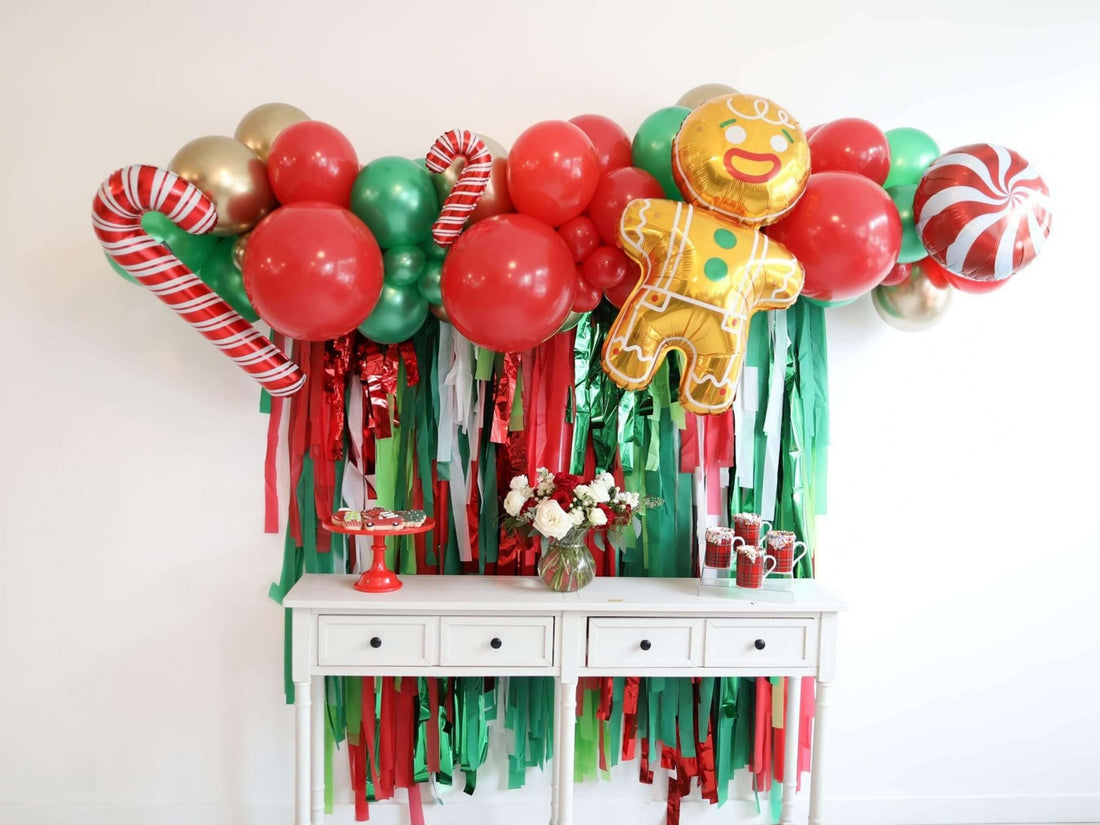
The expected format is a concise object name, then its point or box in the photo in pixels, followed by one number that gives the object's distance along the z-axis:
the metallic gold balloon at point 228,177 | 1.87
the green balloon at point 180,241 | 1.88
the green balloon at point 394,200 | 1.89
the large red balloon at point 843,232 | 1.90
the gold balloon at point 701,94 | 2.16
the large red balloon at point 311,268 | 1.78
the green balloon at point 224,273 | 2.01
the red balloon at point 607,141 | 2.07
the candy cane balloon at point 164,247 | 1.76
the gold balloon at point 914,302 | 2.21
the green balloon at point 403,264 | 1.95
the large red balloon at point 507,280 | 1.81
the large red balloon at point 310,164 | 1.88
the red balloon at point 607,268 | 2.00
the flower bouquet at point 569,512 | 2.14
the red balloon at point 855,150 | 2.04
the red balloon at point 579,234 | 1.98
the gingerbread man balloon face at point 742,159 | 1.82
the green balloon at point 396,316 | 2.01
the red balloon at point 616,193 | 1.94
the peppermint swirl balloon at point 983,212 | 1.92
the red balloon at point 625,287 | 2.05
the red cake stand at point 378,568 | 2.11
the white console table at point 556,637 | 2.08
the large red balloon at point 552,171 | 1.86
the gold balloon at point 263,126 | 2.01
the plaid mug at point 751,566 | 2.23
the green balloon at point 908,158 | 2.11
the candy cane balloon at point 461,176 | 1.87
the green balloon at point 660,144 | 2.03
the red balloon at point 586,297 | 2.04
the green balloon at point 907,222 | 2.04
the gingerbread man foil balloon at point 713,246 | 1.83
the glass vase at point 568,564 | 2.19
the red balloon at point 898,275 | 2.17
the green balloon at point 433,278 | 2.00
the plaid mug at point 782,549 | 2.28
